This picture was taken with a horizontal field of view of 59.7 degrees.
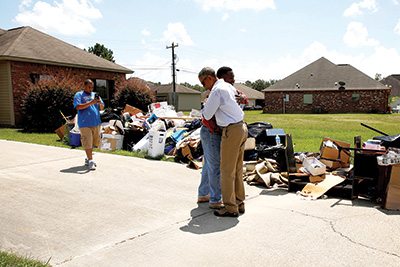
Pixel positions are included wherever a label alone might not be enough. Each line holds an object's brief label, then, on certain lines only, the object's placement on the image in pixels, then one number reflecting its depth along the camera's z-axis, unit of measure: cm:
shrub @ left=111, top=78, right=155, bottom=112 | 1983
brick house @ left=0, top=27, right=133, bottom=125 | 1759
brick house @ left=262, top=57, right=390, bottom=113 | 3938
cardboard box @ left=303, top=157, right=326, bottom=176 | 591
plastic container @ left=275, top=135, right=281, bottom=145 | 765
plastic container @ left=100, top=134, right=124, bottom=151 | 1010
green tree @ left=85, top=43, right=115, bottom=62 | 5303
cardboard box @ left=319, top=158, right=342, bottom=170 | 674
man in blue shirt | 714
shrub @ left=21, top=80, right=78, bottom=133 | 1573
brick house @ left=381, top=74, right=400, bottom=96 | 8655
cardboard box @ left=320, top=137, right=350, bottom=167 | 681
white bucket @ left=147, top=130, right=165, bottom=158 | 881
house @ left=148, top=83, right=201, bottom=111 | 5547
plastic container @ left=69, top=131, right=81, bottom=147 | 1062
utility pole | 4188
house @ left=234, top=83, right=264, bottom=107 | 6825
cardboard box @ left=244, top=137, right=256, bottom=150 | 766
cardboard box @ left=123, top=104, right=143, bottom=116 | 1295
